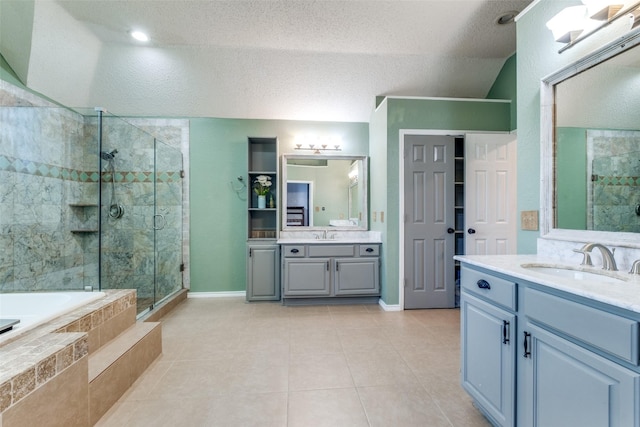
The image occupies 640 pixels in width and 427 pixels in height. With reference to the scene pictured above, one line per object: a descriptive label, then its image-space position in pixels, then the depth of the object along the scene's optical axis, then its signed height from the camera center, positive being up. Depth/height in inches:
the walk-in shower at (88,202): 95.6 +5.3
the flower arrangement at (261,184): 145.1 +16.6
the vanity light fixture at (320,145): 151.3 +38.9
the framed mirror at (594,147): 51.5 +15.0
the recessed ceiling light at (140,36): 109.7 +73.0
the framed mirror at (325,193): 150.8 +12.5
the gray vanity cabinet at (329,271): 132.7 -27.1
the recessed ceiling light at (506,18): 101.0 +75.5
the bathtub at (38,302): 72.2 -24.6
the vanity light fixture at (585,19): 51.3 +40.1
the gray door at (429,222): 126.7 -2.9
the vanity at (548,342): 32.9 -19.3
